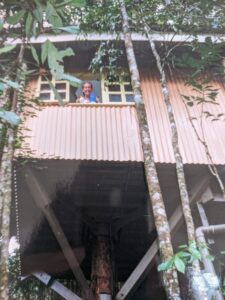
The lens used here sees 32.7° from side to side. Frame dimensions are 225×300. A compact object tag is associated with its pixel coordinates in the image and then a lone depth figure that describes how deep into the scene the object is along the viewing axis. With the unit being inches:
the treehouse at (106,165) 223.5
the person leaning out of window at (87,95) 266.5
